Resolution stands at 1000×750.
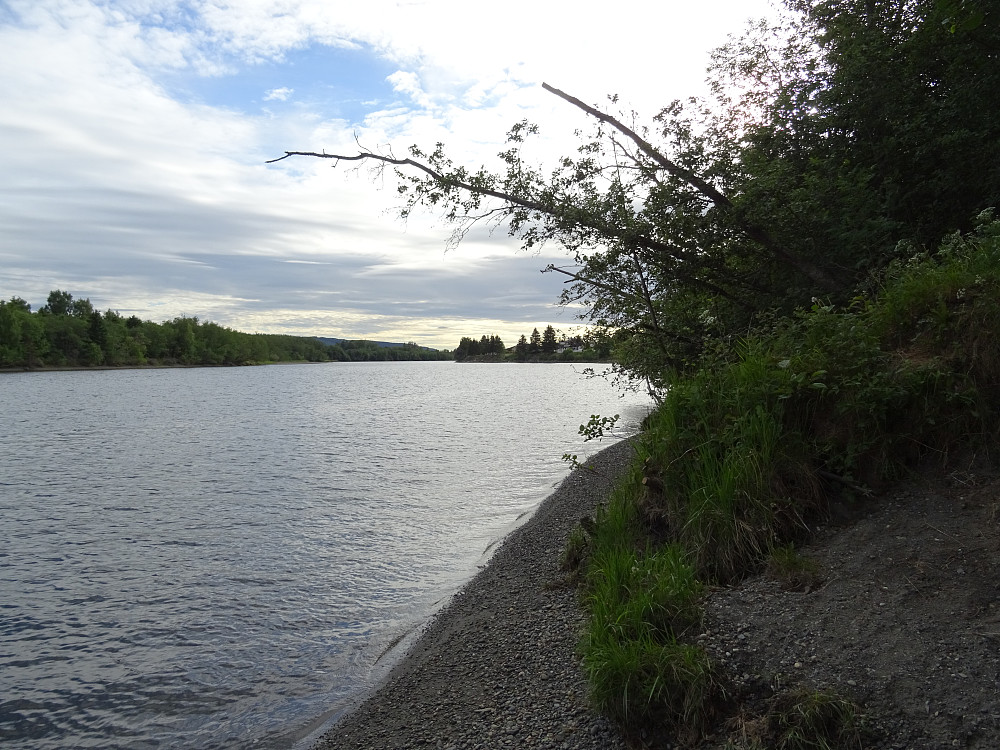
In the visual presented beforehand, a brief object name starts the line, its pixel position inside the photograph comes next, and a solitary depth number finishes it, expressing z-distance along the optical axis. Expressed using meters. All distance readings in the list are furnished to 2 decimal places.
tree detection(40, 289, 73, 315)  147.62
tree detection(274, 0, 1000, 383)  9.49
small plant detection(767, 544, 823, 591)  5.01
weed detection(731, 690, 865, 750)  3.61
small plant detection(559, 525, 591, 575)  8.24
